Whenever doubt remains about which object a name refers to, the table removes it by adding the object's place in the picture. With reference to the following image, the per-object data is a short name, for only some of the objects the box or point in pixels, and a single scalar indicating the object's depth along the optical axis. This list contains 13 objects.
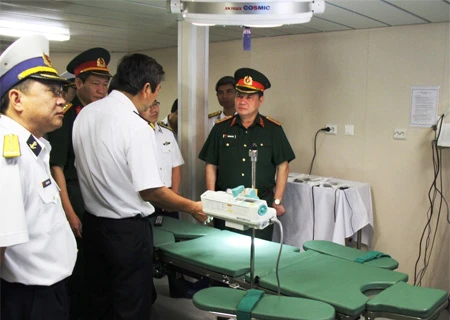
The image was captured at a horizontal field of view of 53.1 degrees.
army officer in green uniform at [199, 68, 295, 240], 3.07
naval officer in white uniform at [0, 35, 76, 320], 1.38
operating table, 1.63
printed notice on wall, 3.34
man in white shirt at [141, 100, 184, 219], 3.21
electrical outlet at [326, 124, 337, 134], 3.88
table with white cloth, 3.42
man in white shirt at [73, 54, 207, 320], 1.96
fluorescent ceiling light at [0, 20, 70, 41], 3.69
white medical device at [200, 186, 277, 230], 1.68
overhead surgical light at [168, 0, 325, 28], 1.82
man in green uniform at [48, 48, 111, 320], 2.48
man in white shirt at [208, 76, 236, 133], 3.63
